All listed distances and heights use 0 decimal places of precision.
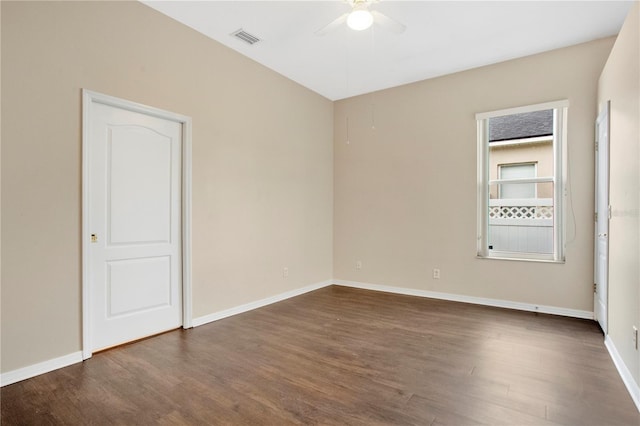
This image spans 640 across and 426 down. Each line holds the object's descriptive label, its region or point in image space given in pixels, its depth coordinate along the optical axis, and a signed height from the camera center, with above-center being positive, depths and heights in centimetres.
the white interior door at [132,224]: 283 -12
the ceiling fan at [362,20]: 262 +158
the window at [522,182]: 395 +39
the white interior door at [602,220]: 303 -7
